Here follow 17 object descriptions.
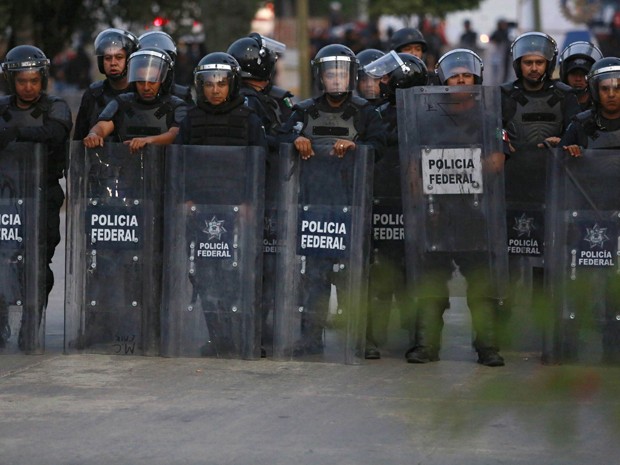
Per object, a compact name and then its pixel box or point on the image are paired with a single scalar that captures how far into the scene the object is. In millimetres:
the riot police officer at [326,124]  14281
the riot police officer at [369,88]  16328
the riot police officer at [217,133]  14383
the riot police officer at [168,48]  15648
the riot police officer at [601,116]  13945
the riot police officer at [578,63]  17125
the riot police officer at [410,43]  18781
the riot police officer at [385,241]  15039
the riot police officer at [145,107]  15031
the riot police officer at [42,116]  15008
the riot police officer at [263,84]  16281
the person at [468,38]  59941
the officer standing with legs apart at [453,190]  13812
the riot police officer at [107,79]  16000
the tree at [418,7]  75062
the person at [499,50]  55312
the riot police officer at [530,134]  15094
